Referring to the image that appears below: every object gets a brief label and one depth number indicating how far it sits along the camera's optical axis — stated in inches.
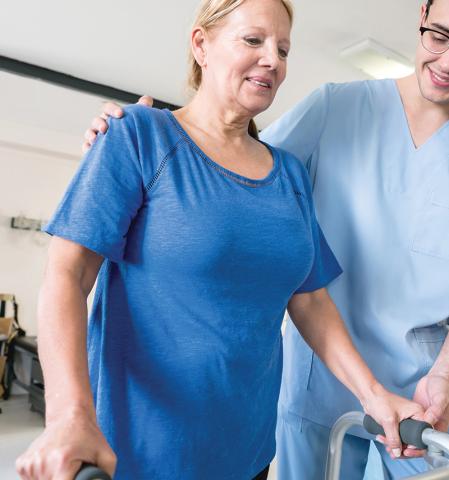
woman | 33.2
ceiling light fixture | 147.2
